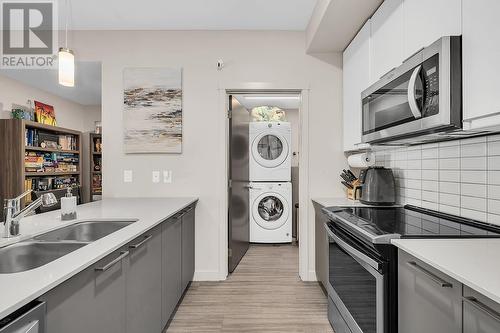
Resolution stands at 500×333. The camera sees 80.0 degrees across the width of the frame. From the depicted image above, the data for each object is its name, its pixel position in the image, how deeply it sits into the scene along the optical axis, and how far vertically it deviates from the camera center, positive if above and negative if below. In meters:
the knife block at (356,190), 2.66 -0.24
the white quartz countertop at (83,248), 0.77 -0.32
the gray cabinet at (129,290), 0.96 -0.55
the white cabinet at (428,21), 1.29 +0.69
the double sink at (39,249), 1.25 -0.39
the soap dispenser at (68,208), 1.72 -0.25
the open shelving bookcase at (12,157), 3.99 +0.11
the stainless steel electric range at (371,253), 1.30 -0.45
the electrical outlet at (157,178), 3.05 -0.14
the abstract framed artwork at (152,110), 3.03 +0.55
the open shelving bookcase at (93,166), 5.86 -0.03
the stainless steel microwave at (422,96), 1.26 +0.34
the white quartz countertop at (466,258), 0.79 -0.32
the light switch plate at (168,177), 3.05 -0.13
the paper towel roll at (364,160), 2.50 +0.03
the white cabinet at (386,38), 1.80 +0.83
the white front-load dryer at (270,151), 4.44 +0.19
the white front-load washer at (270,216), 4.43 -0.78
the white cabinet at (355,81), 2.35 +0.71
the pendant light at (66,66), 1.84 +0.61
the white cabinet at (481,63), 1.08 +0.39
